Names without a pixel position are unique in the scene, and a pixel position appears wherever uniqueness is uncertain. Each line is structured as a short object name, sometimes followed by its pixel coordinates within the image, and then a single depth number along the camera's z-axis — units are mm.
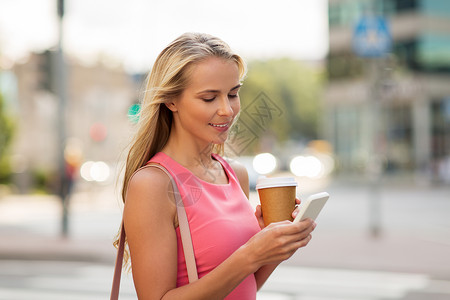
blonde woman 1755
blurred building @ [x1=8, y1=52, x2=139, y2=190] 32172
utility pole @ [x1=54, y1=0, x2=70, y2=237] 11753
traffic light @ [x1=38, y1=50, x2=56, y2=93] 11961
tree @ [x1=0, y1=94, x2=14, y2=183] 23812
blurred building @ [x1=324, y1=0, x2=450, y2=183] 37531
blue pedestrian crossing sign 11344
